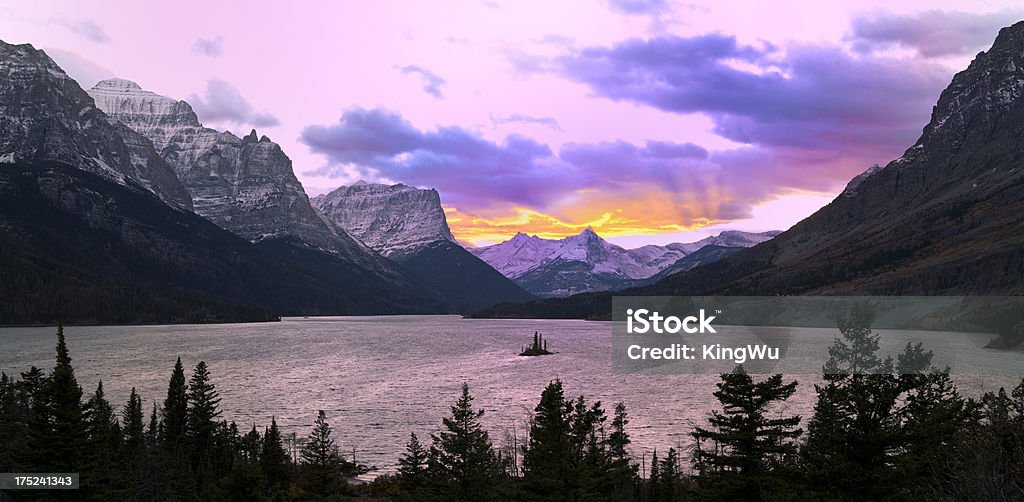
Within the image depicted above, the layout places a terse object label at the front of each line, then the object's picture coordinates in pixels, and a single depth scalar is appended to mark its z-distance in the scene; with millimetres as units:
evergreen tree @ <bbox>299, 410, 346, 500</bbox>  77938
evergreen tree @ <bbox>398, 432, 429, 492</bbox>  70312
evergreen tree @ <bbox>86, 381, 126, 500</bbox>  53625
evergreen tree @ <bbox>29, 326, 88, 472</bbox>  51594
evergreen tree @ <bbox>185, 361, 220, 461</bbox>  92438
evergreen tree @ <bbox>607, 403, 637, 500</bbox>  66444
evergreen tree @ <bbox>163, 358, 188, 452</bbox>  92938
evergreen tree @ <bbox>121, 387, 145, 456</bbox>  79188
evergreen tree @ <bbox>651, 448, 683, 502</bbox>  70375
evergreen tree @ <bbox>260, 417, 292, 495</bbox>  80312
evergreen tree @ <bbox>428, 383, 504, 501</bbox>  59750
